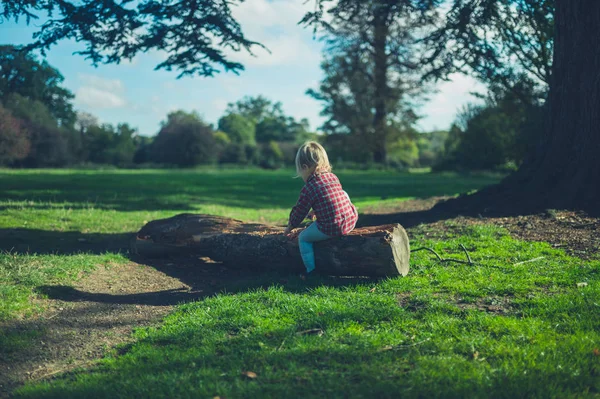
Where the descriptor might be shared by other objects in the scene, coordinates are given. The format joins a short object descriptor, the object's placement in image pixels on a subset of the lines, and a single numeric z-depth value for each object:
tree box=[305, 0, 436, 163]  39.07
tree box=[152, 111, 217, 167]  44.22
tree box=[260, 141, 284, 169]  56.00
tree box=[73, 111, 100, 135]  47.22
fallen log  6.36
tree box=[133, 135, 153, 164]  49.70
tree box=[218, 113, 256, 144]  69.99
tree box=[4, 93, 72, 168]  31.28
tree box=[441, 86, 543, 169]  25.22
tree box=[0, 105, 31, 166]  26.53
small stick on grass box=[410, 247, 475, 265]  7.12
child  6.43
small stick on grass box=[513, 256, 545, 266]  6.86
